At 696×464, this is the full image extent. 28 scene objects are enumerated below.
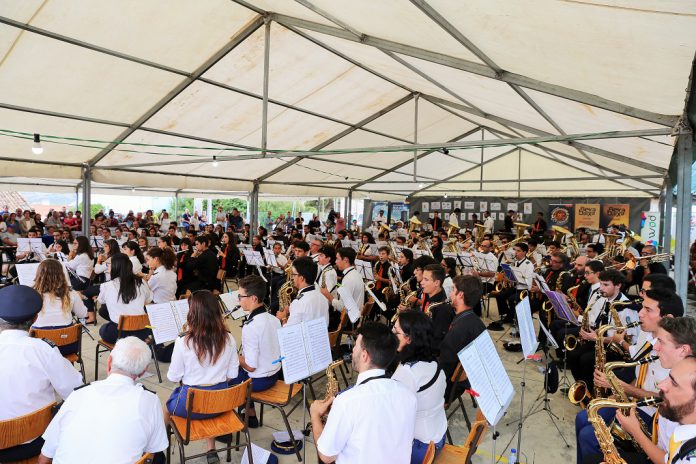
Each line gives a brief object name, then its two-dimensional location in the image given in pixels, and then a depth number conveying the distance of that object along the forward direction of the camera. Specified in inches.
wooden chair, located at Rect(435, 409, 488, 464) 101.0
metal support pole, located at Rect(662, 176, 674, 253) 387.0
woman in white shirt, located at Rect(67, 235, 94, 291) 287.5
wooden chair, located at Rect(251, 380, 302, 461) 142.9
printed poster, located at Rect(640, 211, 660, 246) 507.5
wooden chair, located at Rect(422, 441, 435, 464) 94.6
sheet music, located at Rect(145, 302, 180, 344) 159.2
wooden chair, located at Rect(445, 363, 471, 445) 148.7
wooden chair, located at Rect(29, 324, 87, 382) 166.1
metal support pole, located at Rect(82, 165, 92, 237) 422.6
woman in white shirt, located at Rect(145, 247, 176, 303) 239.6
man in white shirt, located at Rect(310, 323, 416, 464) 83.5
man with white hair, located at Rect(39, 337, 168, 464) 80.8
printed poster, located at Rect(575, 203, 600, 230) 755.4
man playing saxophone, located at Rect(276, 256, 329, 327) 178.4
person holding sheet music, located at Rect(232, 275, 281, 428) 149.5
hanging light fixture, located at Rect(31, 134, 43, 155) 292.7
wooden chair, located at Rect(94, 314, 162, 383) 190.2
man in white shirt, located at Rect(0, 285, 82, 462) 104.1
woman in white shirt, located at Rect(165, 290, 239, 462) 131.7
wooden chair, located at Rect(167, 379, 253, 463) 117.9
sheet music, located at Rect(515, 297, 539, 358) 138.9
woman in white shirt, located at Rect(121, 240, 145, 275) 271.0
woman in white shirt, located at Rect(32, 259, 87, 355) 172.7
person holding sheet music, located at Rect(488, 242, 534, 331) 287.7
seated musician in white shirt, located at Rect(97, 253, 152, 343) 197.9
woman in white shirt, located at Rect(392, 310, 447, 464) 106.8
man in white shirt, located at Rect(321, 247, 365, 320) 225.3
